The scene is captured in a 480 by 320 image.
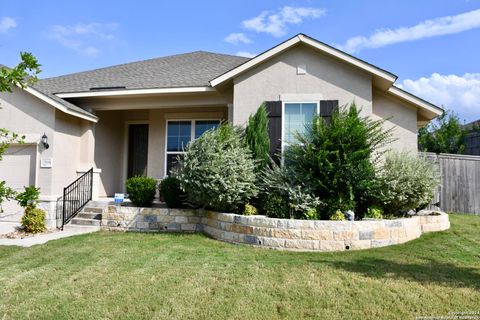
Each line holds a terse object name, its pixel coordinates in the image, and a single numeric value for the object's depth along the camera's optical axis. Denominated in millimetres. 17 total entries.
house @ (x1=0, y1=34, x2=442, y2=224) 8656
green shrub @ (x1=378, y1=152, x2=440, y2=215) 7254
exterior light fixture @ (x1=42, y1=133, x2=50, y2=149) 9195
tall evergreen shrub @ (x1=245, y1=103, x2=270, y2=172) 8250
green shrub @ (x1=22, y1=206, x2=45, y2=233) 8531
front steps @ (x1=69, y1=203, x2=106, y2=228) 8994
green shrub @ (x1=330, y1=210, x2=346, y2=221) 6922
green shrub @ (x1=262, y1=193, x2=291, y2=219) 7195
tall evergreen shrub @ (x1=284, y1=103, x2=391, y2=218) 7117
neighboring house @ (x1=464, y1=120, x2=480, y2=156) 15366
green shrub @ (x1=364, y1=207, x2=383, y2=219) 7246
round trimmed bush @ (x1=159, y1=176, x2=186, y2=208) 8539
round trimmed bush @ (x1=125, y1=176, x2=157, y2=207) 8664
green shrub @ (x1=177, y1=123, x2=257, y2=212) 7270
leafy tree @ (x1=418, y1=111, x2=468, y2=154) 17094
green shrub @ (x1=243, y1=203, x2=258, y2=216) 7543
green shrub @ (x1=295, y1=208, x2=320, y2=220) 7027
